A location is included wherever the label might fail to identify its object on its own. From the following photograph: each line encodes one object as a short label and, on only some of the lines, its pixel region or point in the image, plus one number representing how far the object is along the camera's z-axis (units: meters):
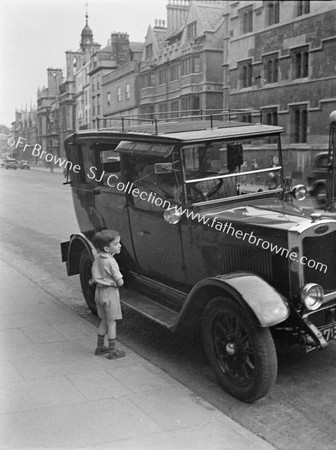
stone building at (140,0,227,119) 34.19
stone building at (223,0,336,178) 22.17
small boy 4.78
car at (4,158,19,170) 62.71
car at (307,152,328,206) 14.39
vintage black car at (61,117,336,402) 4.02
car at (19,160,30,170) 63.53
